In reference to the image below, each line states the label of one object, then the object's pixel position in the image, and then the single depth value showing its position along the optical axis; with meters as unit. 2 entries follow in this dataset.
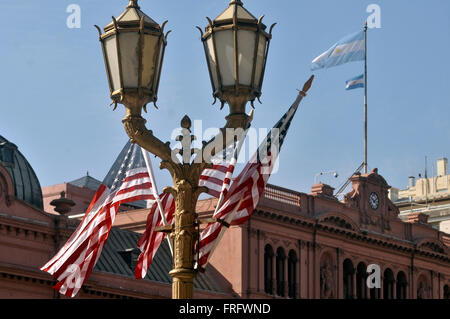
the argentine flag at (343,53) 73.56
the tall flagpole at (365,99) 73.38
